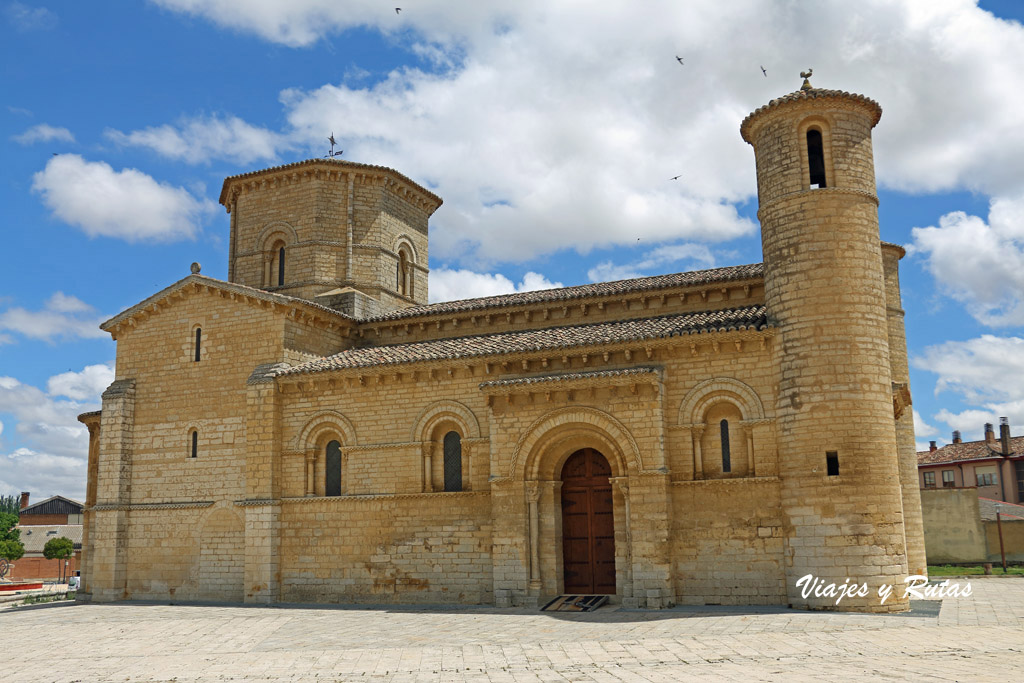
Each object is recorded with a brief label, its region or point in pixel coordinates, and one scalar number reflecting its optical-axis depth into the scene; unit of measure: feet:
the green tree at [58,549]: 169.48
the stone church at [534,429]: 57.06
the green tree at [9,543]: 165.27
